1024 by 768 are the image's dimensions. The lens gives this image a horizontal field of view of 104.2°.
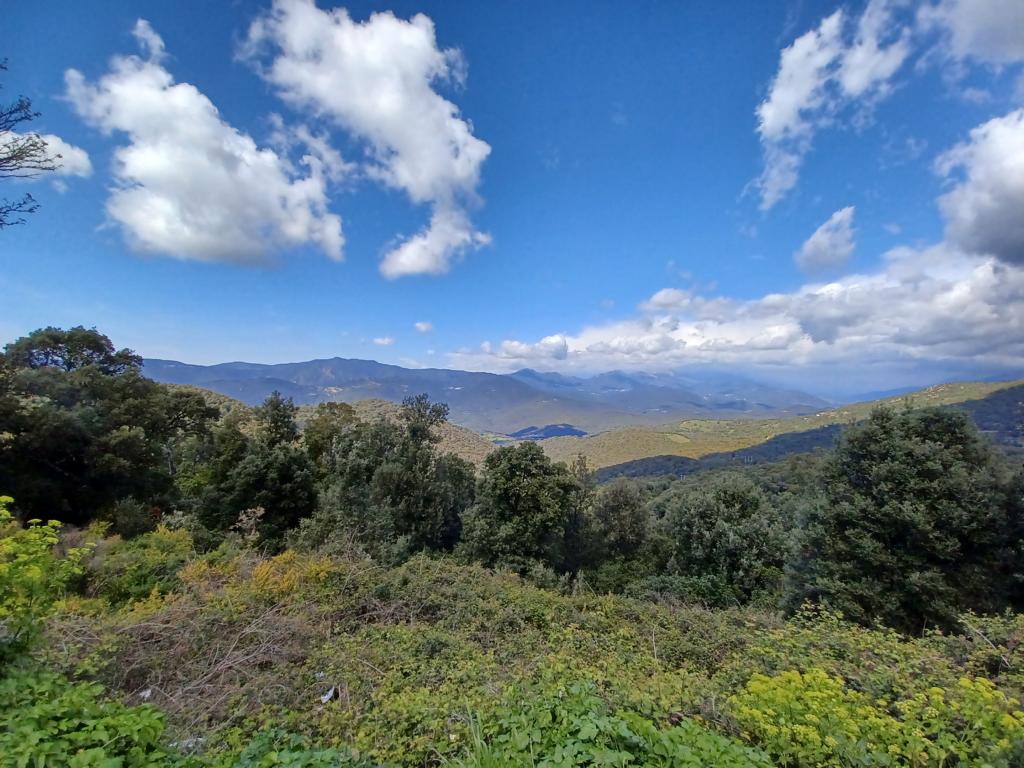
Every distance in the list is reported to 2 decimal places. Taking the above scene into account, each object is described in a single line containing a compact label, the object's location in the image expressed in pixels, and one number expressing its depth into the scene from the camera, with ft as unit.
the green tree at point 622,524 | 68.03
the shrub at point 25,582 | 11.38
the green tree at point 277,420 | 63.98
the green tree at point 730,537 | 49.73
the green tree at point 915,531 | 31.91
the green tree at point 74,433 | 43.65
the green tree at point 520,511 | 53.57
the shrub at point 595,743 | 9.73
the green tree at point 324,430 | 68.79
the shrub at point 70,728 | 7.86
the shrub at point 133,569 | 26.63
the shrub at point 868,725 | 10.73
